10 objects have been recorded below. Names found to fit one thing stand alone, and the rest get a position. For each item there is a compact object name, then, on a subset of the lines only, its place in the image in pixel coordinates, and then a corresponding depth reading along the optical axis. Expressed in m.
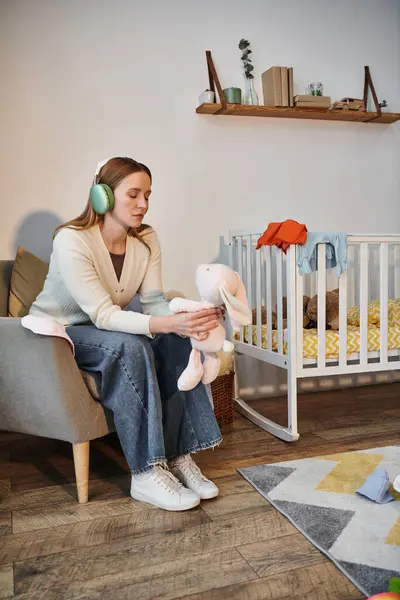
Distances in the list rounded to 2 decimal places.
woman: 1.66
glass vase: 2.88
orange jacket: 2.20
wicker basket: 2.50
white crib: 2.26
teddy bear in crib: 2.55
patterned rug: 1.31
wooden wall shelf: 2.81
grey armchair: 1.65
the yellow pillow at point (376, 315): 2.62
